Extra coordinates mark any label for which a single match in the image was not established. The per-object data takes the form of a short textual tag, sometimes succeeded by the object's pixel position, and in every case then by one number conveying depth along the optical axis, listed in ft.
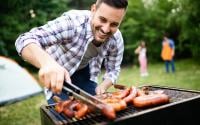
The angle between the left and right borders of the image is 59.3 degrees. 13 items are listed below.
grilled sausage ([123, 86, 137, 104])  4.43
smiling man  4.26
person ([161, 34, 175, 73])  26.80
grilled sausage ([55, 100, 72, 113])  4.31
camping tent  16.61
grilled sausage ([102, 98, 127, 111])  3.99
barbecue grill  3.78
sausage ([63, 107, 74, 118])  4.07
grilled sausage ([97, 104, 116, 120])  3.57
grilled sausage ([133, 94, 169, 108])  4.11
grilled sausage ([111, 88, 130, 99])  4.57
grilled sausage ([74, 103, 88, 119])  3.96
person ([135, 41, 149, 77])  26.50
